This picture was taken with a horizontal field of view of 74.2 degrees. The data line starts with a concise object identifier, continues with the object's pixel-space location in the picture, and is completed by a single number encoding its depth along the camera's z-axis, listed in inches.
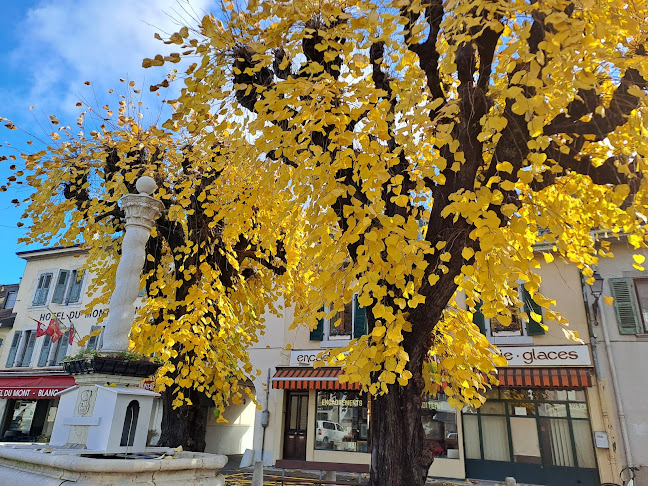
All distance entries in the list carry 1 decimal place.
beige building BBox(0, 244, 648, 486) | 442.9
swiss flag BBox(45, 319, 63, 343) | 635.5
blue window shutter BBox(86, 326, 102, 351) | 727.7
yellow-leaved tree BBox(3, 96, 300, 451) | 254.8
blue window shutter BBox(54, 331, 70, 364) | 747.4
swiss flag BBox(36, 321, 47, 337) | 666.8
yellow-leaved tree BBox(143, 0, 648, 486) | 132.0
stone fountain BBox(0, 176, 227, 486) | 141.6
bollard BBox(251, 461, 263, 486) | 302.5
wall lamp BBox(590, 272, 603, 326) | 434.9
